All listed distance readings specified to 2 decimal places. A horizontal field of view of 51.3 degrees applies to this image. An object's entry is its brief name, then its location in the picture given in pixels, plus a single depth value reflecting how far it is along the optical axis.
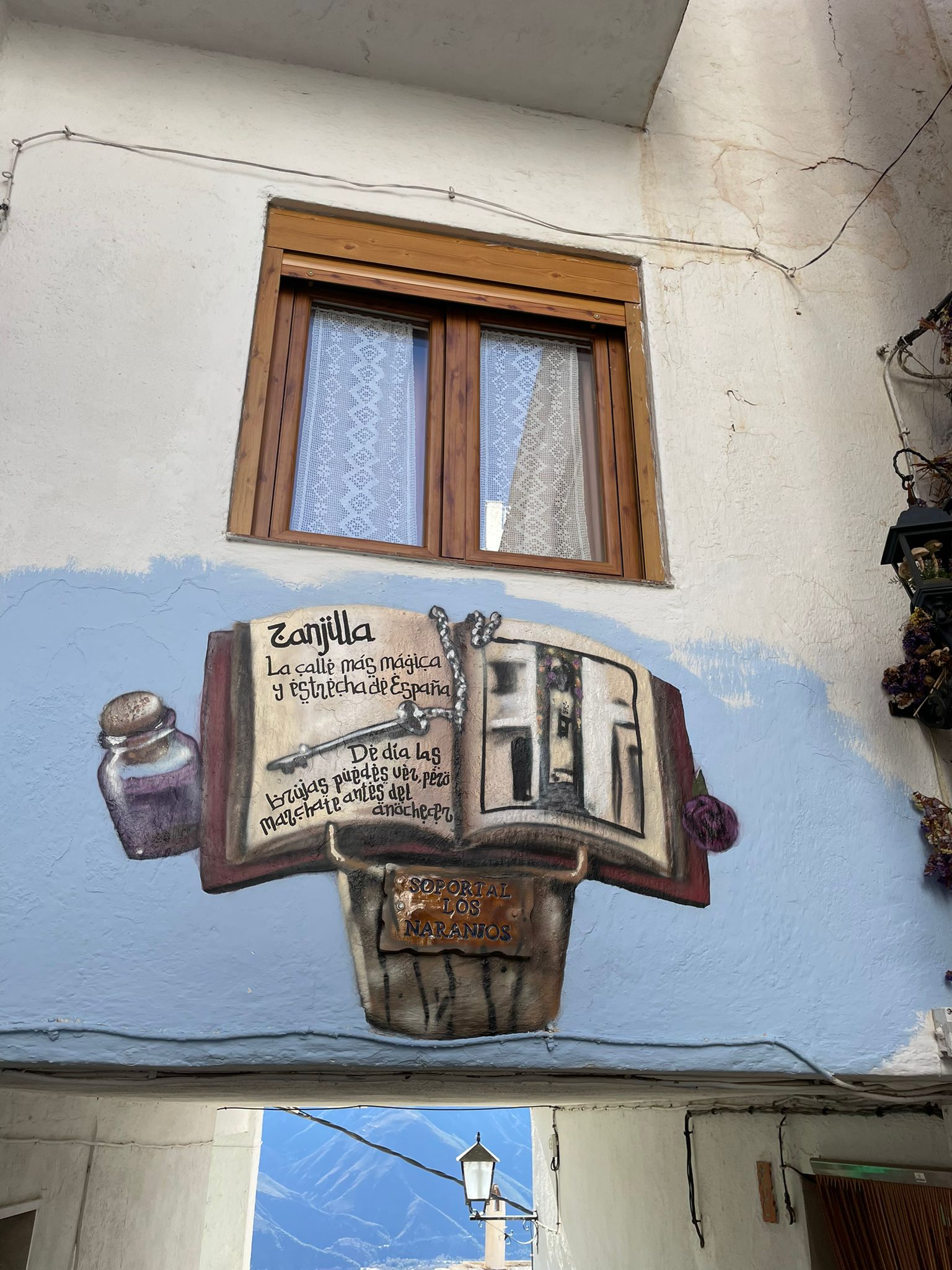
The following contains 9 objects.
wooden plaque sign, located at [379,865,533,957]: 2.84
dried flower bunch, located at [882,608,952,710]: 3.36
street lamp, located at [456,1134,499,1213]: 6.66
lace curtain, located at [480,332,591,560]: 3.70
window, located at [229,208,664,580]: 3.57
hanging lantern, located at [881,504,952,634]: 3.26
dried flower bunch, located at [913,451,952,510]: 3.79
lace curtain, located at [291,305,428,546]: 3.57
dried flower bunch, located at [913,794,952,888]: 3.19
